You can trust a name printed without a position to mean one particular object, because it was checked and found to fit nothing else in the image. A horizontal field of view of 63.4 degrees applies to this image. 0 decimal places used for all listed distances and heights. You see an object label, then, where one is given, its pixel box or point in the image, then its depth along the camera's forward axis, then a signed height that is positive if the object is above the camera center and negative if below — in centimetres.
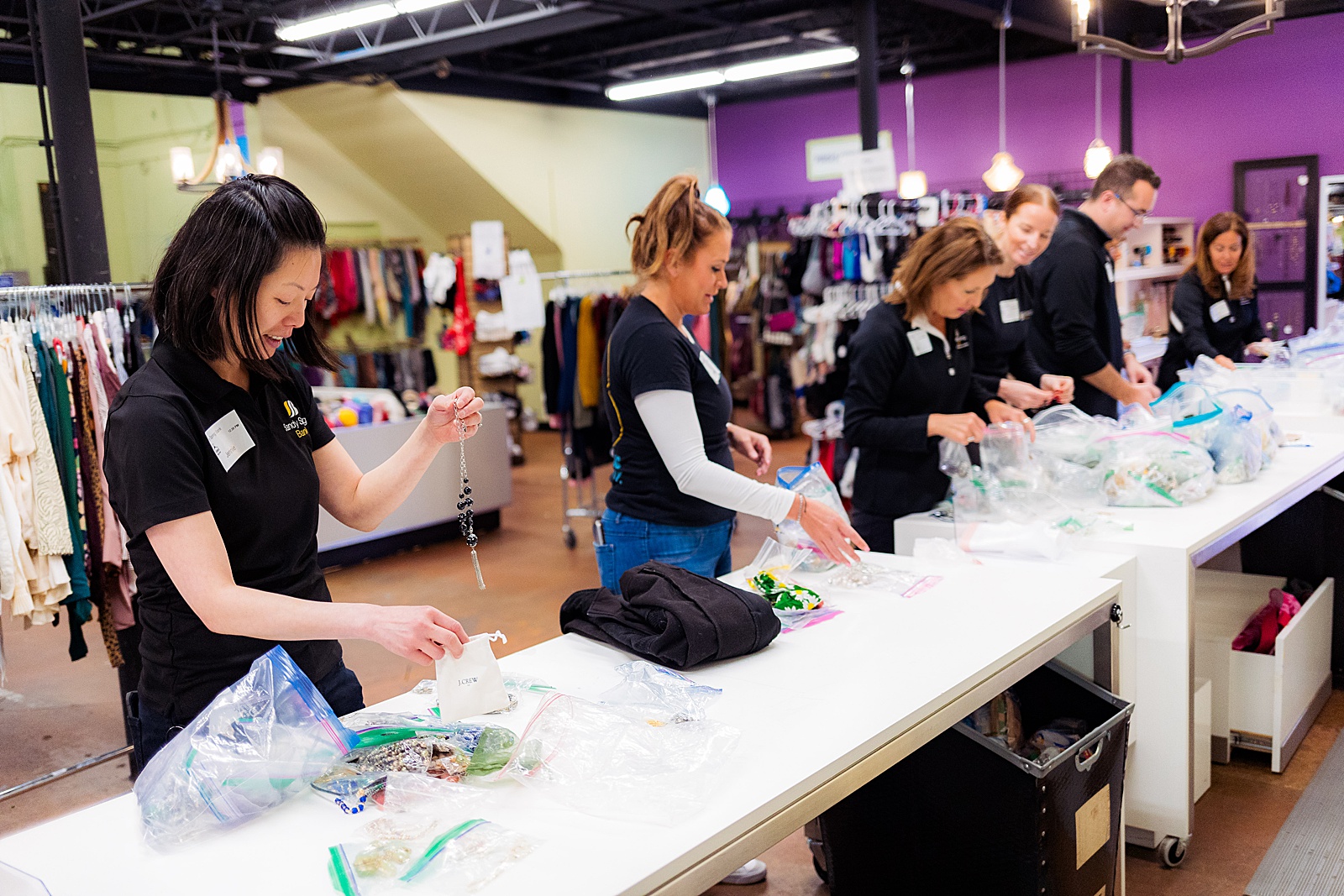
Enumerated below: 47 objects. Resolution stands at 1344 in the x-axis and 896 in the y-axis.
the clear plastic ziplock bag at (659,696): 167 -64
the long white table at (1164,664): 257 -97
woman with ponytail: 237 -30
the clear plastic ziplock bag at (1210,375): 411 -47
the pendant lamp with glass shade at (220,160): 693 +112
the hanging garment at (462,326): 937 -20
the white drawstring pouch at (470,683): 168 -59
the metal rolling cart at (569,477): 658 -111
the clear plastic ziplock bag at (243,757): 139 -58
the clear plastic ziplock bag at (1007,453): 289 -50
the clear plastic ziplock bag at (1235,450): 320 -58
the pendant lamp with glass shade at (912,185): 939 +76
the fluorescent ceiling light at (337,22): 729 +199
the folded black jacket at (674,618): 190 -60
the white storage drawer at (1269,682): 312 -127
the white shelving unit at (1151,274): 854 -13
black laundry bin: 203 -108
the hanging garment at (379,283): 1012 +23
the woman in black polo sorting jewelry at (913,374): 296 -28
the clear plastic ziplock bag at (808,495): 250 -49
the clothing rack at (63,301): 342 +9
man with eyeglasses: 400 -7
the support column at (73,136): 348 +61
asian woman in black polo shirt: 153 -23
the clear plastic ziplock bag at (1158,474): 299 -59
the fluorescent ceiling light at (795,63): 960 +193
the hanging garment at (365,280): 1005 +27
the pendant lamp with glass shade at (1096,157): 895 +85
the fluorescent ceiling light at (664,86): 1027 +196
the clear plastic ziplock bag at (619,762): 143 -65
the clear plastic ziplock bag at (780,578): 222 -64
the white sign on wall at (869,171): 659 +63
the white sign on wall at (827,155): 1236 +142
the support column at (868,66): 746 +144
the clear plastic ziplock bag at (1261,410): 349 -51
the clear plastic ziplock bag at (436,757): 153 -64
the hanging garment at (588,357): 640 -37
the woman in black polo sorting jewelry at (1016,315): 359 -18
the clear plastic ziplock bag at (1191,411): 325 -49
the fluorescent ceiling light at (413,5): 706 +195
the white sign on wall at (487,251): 856 +39
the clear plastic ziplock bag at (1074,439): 312 -50
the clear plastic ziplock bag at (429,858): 126 -66
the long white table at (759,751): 130 -68
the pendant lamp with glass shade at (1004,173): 880 +76
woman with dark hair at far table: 541 -22
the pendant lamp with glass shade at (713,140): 1344 +182
